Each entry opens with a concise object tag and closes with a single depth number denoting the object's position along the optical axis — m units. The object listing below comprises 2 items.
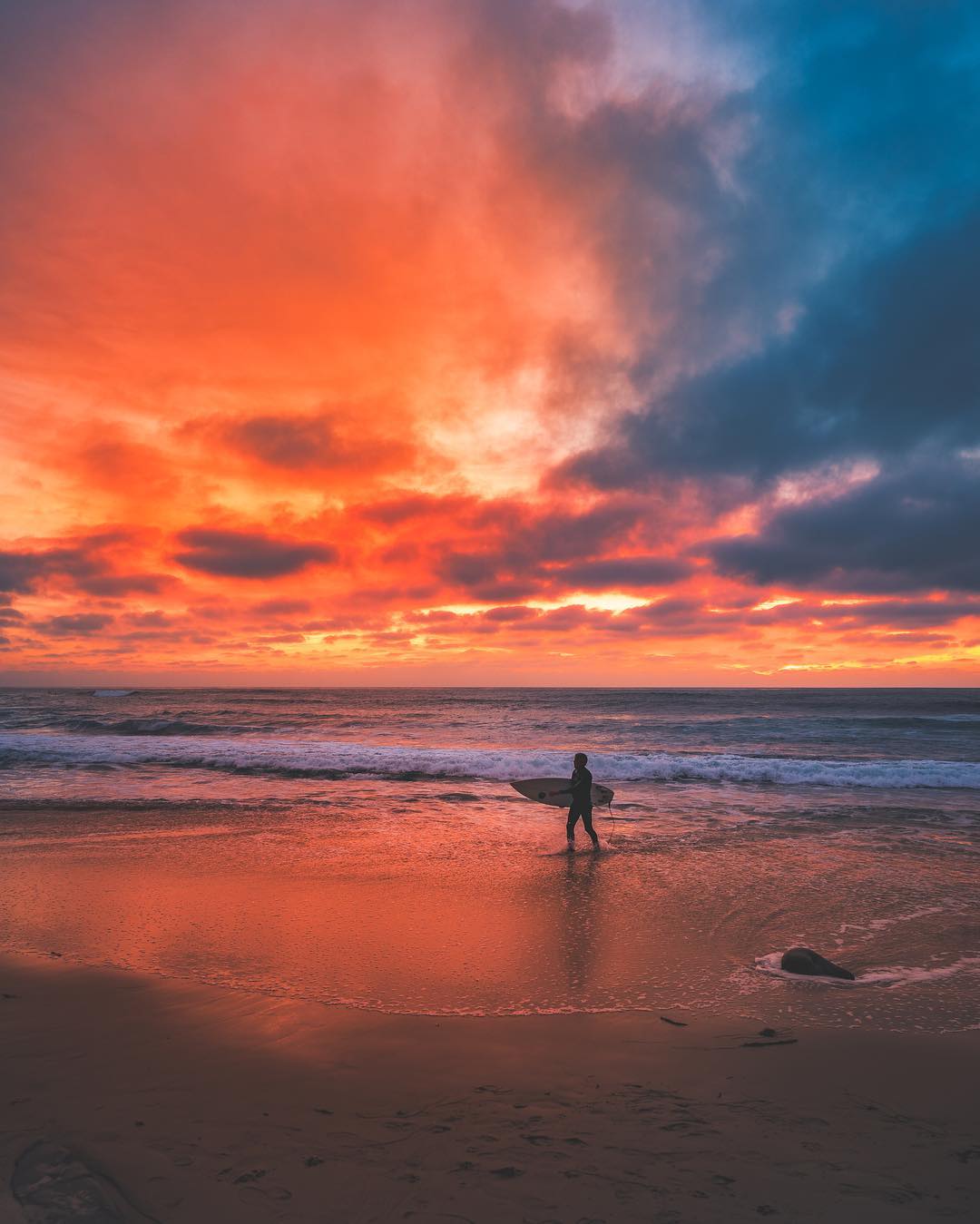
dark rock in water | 7.02
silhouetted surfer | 13.08
